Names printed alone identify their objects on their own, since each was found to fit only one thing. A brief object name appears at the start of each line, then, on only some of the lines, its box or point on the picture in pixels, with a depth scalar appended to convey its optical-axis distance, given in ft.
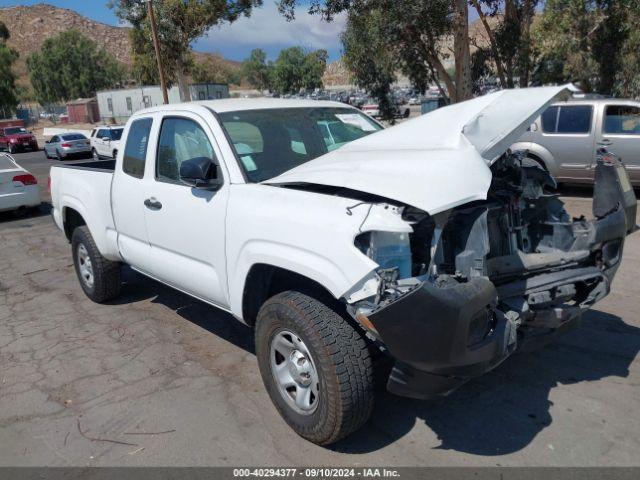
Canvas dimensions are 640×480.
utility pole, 79.20
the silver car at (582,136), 33.27
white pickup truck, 9.17
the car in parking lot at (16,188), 37.09
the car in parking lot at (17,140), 111.45
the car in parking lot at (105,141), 77.36
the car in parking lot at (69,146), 87.61
